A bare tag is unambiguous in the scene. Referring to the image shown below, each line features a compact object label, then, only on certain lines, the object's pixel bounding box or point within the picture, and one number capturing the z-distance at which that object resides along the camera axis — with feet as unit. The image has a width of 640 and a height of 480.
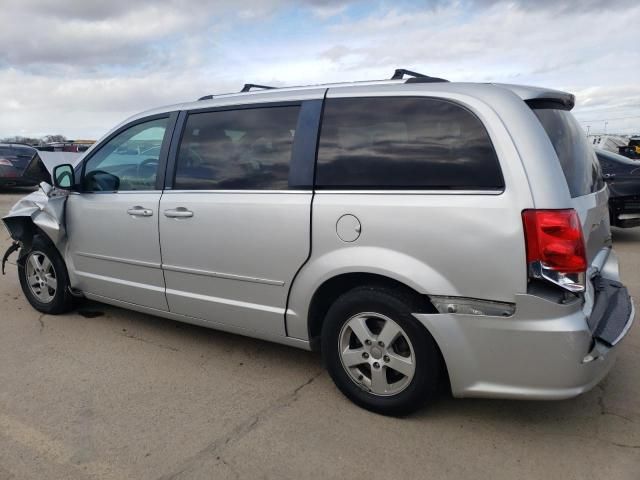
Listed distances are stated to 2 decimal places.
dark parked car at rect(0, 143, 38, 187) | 46.70
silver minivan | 8.19
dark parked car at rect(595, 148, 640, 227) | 26.03
